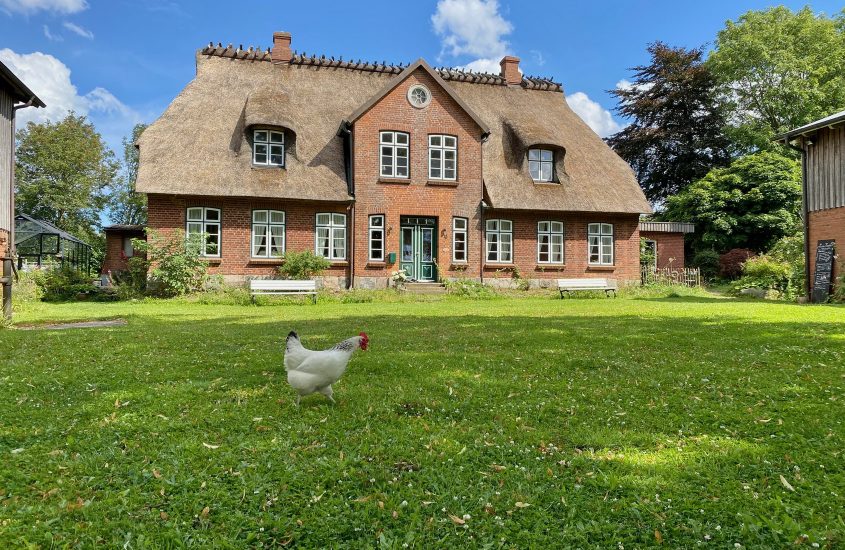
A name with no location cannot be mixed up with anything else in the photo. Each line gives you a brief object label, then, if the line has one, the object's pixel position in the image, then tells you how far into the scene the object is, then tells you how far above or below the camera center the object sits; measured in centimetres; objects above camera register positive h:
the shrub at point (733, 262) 2716 +65
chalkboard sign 1683 +11
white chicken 447 -77
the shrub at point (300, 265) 1962 +36
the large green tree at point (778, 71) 3438 +1348
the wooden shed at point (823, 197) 1675 +250
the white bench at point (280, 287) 1778 -41
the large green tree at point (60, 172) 4356 +865
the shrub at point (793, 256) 1938 +73
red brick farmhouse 1959 +371
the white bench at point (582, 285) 2002 -39
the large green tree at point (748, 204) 2797 +380
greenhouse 2700 +174
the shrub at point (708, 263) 2863 +62
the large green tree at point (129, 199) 5016 +724
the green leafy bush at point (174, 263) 1817 +43
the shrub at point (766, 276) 2044 -6
